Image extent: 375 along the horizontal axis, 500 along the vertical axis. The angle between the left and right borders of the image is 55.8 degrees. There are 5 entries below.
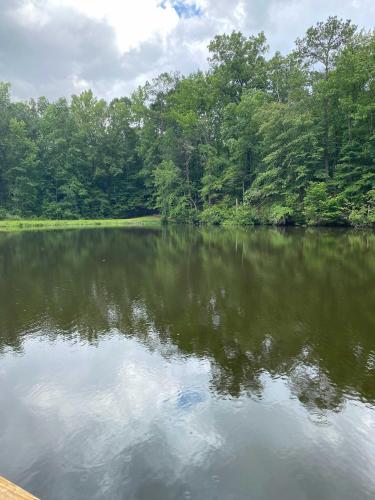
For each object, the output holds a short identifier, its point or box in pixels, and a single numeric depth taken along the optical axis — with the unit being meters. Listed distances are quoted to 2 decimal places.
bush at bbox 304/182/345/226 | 30.91
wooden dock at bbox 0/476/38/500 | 1.96
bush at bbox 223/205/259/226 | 39.47
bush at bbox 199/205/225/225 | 43.41
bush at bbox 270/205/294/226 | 34.24
